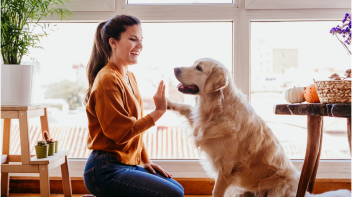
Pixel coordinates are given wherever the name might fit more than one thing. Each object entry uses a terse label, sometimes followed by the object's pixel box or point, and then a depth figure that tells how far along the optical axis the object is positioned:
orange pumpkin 1.42
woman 1.30
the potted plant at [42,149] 1.65
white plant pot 1.65
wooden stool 1.59
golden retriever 1.46
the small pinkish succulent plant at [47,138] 1.76
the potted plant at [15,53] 1.63
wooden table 1.38
